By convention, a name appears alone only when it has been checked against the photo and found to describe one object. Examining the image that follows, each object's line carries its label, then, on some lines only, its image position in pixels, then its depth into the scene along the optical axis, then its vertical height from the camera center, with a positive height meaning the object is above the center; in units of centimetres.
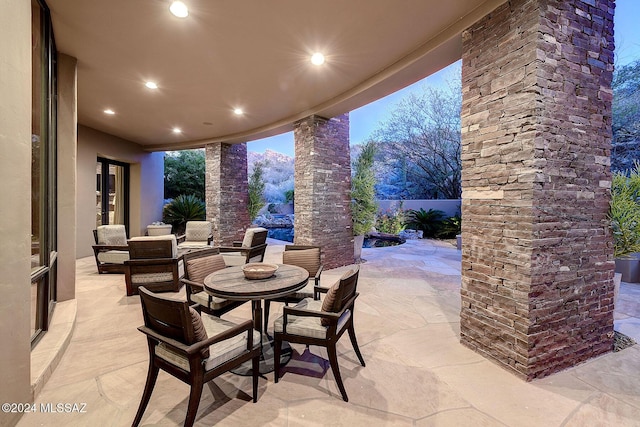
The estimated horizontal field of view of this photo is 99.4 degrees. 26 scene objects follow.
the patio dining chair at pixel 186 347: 147 -83
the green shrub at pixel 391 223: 873 -42
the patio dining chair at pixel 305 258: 309 -55
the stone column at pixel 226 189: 750 +55
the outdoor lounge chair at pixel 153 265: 385 -82
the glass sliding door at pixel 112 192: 741 +47
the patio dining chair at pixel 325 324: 188 -85
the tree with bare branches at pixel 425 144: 1351 +361
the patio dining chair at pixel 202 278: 252 -69
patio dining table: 202 -61
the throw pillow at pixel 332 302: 190 -66
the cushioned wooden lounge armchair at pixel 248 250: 476 -73
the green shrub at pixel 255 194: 834 +46
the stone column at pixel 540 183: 203 +22
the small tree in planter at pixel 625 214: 251 -2
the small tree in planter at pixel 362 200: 602 +22
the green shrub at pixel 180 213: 933 -16
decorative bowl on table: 231 -54
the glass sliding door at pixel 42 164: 238 +43
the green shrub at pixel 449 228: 965 -64
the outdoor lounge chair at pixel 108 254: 490 -85
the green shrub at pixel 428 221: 1034 -41
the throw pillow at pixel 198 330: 150 -68
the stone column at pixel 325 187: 512 +44
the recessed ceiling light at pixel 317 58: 325 +186
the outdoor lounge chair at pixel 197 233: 661 -60
